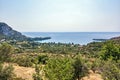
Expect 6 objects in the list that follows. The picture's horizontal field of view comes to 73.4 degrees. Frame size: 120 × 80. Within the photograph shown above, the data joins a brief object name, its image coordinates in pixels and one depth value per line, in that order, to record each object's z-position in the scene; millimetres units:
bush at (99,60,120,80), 13433
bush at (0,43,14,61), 20969
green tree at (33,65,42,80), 15223
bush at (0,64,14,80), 14249
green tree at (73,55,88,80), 18223
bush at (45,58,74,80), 13130
